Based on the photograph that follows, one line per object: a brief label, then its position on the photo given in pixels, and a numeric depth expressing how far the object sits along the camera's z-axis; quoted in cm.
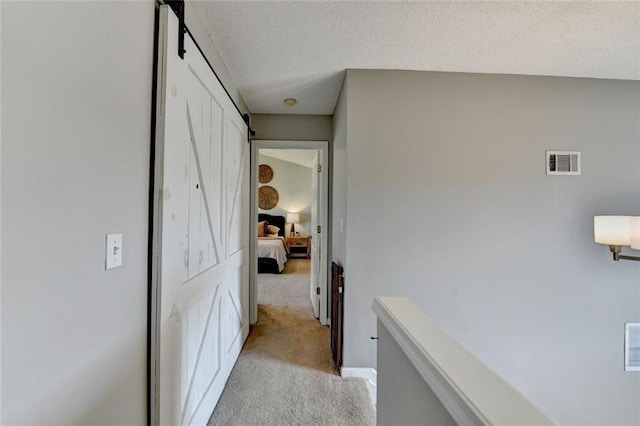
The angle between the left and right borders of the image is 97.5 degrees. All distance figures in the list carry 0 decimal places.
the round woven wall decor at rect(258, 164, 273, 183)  763
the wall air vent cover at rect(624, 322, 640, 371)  219
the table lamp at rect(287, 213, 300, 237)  757
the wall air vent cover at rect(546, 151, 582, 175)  221
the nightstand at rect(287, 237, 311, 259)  714
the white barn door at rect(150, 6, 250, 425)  111
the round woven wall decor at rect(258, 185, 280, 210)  766
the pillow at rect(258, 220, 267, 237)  702
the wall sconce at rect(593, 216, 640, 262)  191
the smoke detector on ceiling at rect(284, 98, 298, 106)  271
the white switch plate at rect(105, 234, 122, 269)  87
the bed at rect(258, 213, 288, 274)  549
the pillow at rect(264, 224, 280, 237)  714
